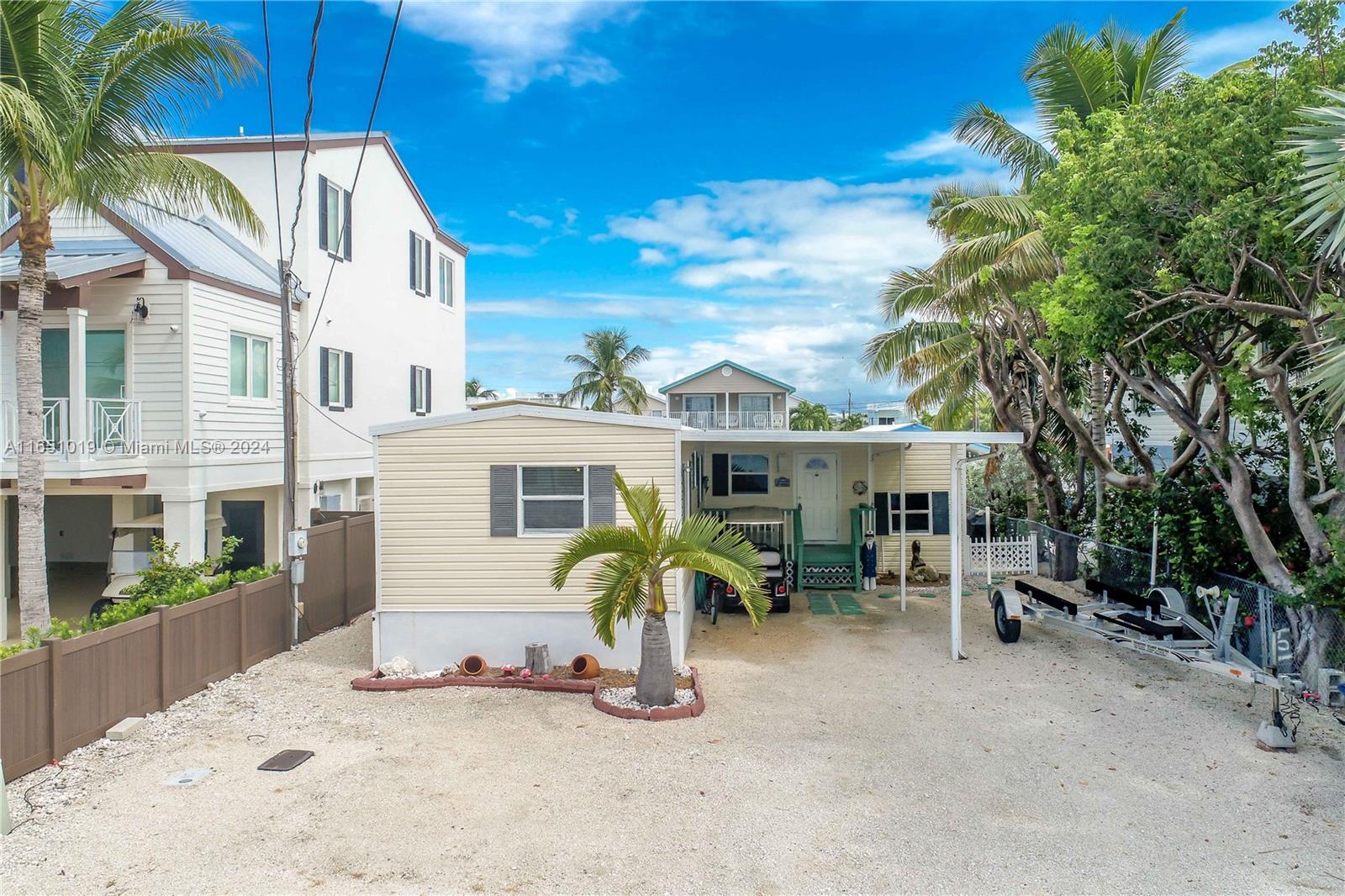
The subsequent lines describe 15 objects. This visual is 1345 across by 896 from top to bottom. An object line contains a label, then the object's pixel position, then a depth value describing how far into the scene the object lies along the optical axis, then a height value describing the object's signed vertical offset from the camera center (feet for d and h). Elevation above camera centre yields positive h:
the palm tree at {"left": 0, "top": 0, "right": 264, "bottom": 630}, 27.50 +13.22
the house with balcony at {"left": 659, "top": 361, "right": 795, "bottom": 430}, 109.09 +9.21
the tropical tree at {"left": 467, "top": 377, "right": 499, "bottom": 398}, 186.99 +18.57
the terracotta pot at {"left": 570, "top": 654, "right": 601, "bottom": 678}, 31.91 -7.99
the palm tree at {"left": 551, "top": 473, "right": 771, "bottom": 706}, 27.78 -3.52
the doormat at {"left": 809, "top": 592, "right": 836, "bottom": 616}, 45.93 -8.45
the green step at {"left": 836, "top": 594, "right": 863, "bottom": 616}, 45.78 -8.48
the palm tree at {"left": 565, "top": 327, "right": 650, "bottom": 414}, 135.64 +15.69
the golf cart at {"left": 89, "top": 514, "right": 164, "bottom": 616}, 40.00 -4.31
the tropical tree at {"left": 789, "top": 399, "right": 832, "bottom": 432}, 147.65 +8.82
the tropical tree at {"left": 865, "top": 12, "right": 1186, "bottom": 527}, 45.80 +12.20
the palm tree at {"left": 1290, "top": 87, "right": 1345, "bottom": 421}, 22.13 +7.88
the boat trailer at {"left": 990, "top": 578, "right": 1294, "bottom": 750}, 27.40 -7.17
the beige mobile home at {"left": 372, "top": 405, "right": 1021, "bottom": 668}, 33.40 -2.05
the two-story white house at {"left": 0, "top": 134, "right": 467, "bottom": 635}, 38.52 +6.27
